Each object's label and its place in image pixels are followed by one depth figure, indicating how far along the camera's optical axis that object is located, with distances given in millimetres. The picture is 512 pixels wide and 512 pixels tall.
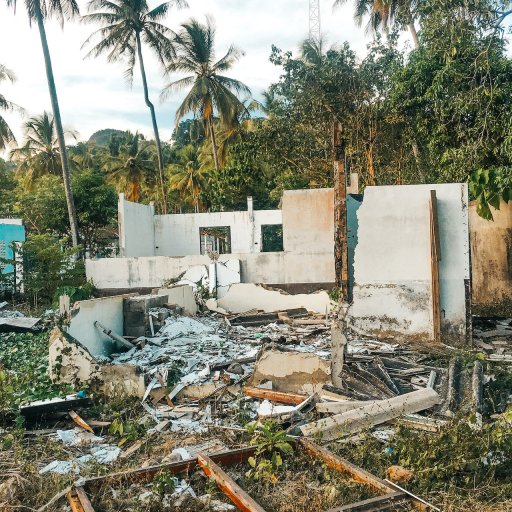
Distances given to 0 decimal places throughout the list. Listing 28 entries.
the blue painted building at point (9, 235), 17797
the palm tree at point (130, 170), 32250
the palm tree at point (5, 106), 24500
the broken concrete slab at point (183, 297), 11875
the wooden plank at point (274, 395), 6047
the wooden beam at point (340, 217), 9461
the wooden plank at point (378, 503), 3521
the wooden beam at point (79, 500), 3684
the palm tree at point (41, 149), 31875
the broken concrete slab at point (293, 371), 6449
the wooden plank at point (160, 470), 4102
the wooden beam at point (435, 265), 9062
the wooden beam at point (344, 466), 3918
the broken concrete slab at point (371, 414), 5012
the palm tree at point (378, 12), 20970
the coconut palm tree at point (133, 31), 25016
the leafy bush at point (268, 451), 4281
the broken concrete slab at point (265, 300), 12453
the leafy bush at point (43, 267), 14953
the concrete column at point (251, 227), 21469
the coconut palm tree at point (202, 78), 27734
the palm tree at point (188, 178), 31984
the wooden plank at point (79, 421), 5531
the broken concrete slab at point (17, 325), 10125
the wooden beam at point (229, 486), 3662
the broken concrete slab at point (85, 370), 6387
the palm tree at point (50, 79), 18859
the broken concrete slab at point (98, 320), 7484
